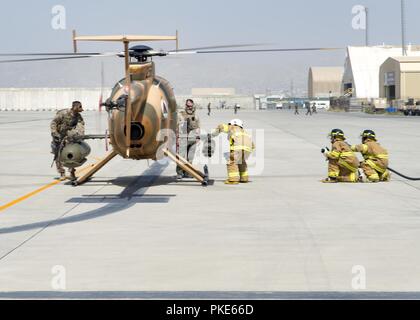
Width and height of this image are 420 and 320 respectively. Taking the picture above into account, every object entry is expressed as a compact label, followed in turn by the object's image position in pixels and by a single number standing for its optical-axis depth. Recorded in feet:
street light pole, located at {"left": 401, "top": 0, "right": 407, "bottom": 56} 320.50
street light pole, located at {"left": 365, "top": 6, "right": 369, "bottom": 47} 407.64
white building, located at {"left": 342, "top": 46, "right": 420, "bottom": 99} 397.78
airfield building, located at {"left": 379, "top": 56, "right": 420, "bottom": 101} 307.99
